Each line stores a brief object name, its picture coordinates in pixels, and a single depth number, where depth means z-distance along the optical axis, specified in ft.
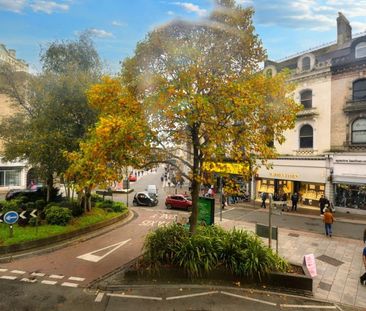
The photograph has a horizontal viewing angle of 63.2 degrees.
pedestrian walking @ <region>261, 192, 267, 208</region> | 88.72
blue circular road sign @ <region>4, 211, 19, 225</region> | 42.57
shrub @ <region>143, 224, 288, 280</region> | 33.17
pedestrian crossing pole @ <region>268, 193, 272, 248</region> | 36.98
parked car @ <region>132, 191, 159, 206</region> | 95.14
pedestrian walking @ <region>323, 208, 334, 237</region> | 55.11
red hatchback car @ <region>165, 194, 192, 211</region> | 87.56
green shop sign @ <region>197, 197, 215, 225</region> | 48.96
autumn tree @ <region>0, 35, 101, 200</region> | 53.62
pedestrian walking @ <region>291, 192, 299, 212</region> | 84.89
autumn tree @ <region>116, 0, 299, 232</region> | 31.73
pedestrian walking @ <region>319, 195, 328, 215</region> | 76.59
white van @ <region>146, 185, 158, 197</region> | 116.37
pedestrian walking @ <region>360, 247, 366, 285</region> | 34.09
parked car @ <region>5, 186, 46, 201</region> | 73.31
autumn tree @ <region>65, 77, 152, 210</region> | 29.67
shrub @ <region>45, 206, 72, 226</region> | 53.06
